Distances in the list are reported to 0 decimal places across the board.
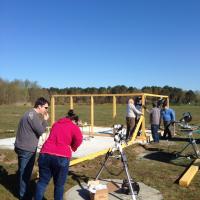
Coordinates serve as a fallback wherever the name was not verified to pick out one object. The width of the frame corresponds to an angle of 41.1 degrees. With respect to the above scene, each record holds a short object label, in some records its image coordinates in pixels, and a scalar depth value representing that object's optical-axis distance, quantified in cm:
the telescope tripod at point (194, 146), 699
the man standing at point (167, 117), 1125
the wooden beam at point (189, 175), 545
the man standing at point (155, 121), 1001
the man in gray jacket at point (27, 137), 456
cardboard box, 450
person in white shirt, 1022
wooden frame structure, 1029
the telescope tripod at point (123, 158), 455
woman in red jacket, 399
